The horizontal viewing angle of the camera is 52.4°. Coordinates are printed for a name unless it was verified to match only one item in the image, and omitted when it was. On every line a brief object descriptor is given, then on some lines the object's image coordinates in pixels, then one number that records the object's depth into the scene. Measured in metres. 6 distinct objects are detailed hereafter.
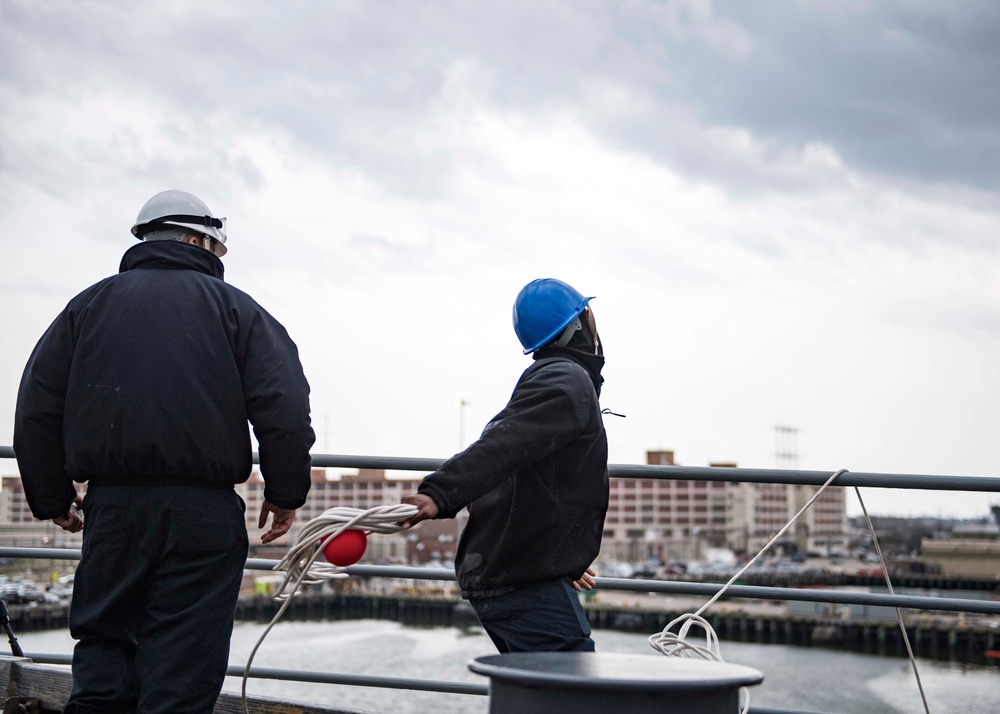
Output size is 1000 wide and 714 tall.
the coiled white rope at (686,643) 2.54
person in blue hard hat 2.27
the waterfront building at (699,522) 136.00
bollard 1.67
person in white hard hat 2.28
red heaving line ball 2.18
